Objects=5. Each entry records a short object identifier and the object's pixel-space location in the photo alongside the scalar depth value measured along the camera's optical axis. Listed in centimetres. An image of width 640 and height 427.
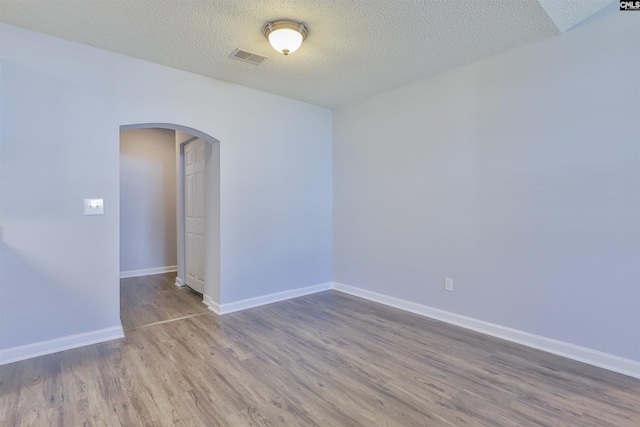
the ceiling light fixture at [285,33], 240
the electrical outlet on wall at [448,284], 335
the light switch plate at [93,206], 282
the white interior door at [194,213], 432
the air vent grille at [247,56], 290
